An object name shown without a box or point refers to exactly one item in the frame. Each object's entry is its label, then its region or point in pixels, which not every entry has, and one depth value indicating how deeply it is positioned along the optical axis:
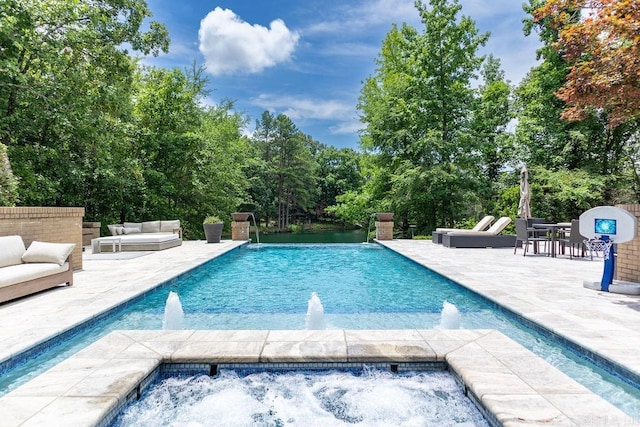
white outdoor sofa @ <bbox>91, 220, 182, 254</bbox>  9.74
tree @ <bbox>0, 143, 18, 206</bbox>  8.12
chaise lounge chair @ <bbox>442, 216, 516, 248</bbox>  10.70
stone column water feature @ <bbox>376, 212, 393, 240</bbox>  13.52
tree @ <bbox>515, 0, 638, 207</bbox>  15.59
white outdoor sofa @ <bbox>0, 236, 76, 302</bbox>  4.44
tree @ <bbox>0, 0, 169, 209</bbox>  10.34
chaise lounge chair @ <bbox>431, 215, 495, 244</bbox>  11.43
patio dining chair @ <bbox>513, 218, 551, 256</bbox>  8.60
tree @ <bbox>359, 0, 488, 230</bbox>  16.53
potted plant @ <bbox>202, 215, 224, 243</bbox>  12.63
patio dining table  8.51
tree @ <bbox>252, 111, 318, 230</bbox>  35.56
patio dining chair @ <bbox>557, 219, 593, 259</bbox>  7.58
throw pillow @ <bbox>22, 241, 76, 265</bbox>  5.08
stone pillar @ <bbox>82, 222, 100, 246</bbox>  12.04
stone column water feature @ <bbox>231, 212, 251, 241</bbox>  13.42
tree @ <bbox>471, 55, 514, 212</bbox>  18.06
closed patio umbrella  10.30
